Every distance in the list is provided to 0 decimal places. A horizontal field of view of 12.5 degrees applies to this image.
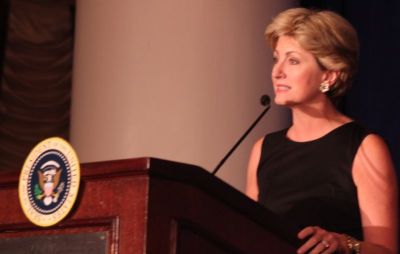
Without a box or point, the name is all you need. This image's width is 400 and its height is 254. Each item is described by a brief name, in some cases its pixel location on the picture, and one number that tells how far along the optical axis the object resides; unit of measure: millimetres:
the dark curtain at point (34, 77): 11287
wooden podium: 3060
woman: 4475
